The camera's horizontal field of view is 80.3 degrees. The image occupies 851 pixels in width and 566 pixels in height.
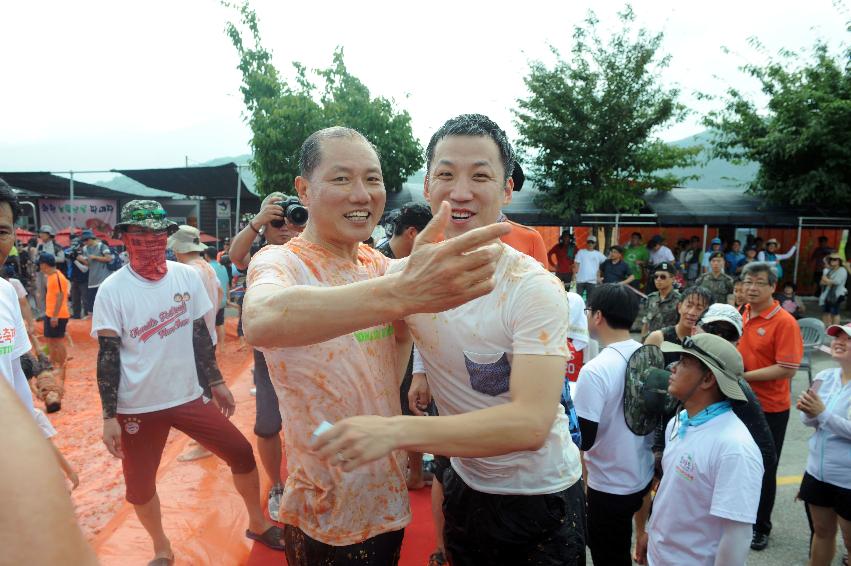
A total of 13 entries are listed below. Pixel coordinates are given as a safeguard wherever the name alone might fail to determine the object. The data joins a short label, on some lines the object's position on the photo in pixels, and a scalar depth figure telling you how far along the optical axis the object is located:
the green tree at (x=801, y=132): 12.15
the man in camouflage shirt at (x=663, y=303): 5.25
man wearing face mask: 2.87
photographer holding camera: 3.27
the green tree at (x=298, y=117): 12.28
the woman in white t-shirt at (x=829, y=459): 2.88
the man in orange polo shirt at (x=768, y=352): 3.56
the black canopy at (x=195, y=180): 13.06
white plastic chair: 6.24
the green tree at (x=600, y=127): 12.84
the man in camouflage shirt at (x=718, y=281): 6.75
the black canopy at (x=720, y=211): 13.09
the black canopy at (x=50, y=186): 13.86
